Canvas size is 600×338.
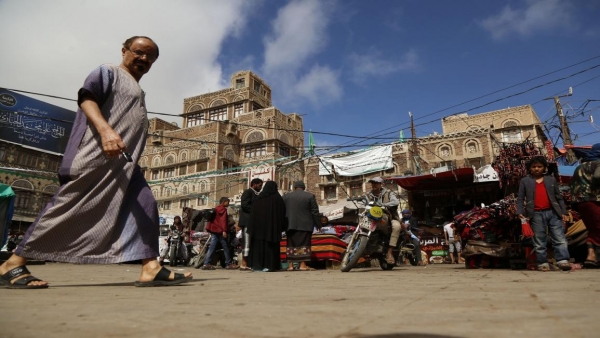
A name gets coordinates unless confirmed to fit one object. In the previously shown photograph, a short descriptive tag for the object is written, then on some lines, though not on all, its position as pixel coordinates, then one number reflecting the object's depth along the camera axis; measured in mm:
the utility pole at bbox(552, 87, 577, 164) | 16984
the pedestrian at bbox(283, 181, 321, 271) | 6511
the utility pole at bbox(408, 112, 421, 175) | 28444
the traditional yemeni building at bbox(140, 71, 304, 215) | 37438
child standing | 4656
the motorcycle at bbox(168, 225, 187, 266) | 10133
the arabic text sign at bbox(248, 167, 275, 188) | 22031
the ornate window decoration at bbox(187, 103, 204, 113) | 51425
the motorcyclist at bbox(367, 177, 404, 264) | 5645
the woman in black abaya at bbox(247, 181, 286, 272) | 6164
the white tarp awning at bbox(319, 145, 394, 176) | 23656
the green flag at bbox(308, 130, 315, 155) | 15049
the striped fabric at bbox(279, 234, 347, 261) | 6996
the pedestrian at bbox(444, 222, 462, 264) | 10008
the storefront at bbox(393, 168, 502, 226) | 11406
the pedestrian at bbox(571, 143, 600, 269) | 5113
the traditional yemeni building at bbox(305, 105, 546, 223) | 28828
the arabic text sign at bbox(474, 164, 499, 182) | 10766
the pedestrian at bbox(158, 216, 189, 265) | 10267
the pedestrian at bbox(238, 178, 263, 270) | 6902
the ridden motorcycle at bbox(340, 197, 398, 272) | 5184
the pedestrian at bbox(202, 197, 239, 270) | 7781
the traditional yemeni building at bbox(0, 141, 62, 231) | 32000
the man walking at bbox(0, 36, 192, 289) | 2361
